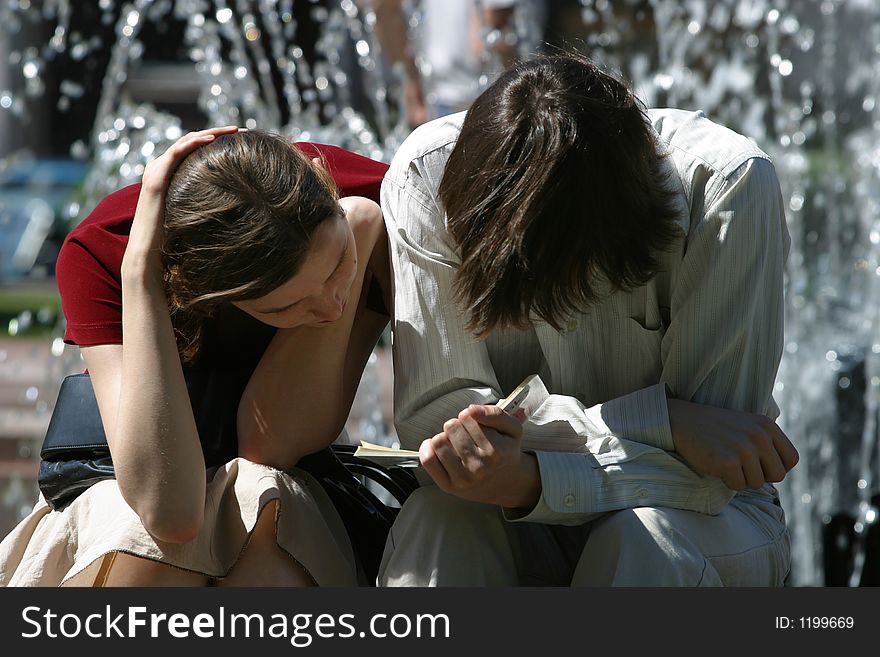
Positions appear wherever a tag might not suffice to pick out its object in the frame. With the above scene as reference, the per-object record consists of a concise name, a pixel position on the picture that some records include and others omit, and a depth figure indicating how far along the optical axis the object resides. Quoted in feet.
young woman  15.38
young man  15.19
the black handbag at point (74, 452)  15.68
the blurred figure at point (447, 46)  28.33
